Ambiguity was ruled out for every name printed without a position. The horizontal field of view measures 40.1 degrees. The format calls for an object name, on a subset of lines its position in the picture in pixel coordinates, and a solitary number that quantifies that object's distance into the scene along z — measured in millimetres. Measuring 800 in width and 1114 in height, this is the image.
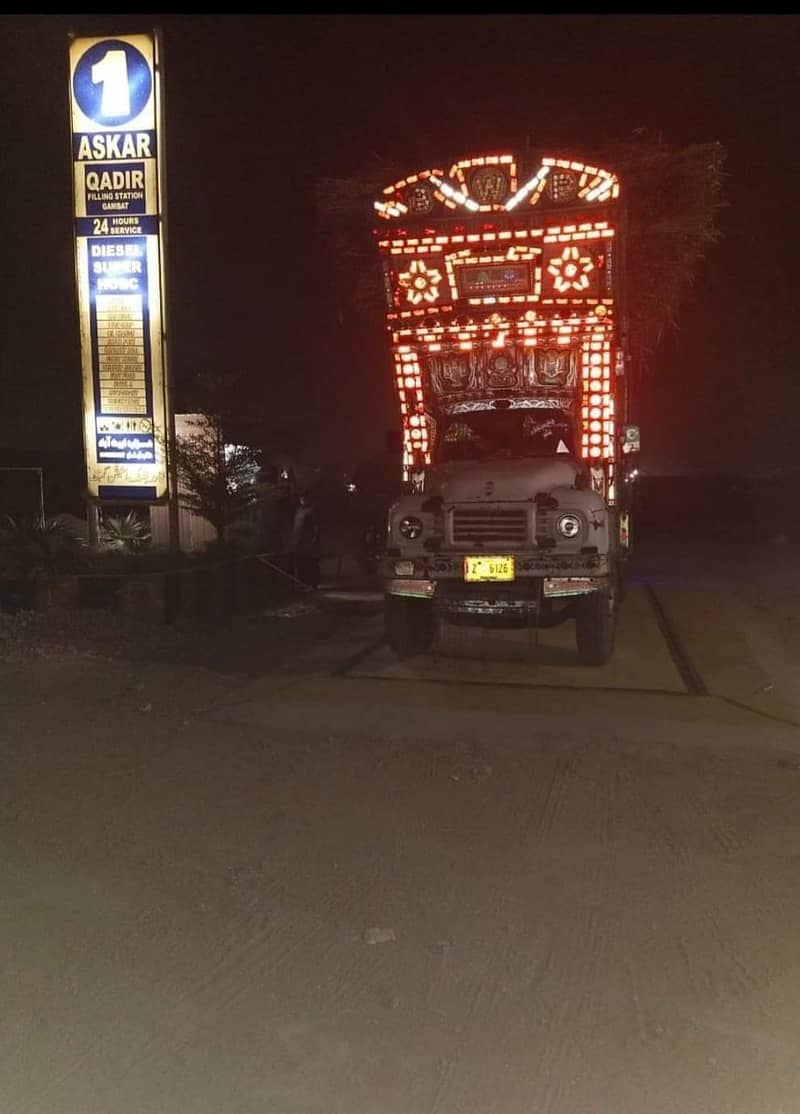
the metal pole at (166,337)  13672
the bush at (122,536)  14883
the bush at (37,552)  12805
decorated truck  10461
